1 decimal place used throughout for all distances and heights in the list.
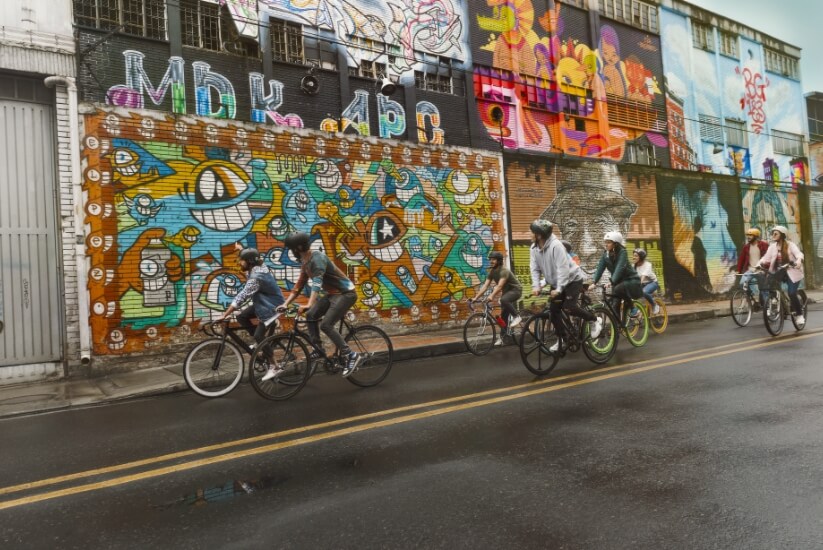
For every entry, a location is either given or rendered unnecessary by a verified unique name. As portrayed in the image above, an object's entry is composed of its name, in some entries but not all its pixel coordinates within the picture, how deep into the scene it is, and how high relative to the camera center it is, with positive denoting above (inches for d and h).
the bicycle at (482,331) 380.5 -27.0
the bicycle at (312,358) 254.7 -26.8
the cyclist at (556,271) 277.7 +7.7
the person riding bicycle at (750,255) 438.3 +15.8
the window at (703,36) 860.6 +369.6
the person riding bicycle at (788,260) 381.1 +9.2
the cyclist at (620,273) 346.6 +6.2
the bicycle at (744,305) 445.7 -23.3
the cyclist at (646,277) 446.9 +3.6
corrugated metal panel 352.8 +51.1
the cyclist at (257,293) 275.1 +5.7
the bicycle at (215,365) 266.4 -27.2
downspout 363.9 +59.1
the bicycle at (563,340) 274.2 -27.3
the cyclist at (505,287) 386.0 +1.6
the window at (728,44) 900.0 +372.2
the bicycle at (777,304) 378.9 -20.1
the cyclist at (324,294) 260.8 +3.2
